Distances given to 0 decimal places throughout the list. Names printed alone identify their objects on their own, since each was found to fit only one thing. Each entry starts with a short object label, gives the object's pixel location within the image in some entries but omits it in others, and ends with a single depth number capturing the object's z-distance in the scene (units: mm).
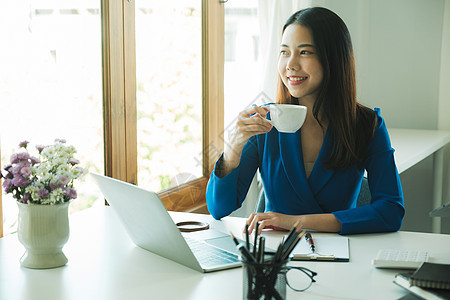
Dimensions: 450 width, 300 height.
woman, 1671
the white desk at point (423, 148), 2512
